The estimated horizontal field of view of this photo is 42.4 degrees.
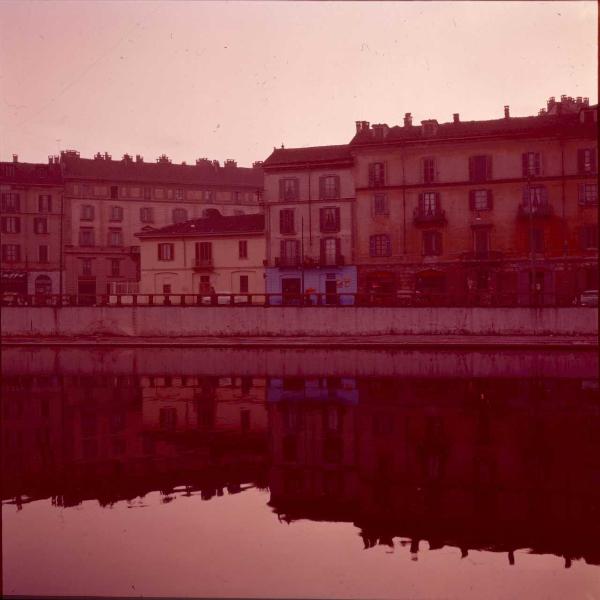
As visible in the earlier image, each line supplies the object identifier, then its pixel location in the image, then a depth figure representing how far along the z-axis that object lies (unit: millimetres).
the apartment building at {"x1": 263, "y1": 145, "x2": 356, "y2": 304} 58438
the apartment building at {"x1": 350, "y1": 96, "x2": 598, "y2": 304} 52344
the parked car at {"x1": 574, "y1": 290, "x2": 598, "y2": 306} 43700
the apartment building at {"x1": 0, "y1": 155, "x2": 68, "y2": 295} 77312
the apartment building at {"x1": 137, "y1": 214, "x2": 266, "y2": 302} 63438
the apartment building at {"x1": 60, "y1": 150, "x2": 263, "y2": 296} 79625
